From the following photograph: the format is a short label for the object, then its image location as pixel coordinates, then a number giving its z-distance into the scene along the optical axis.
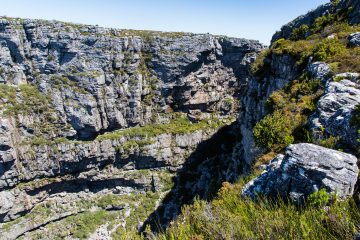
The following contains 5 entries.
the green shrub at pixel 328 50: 22.89
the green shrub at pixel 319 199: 7.32
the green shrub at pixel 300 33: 36.16
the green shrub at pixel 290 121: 16.47
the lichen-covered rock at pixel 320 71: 19.89
